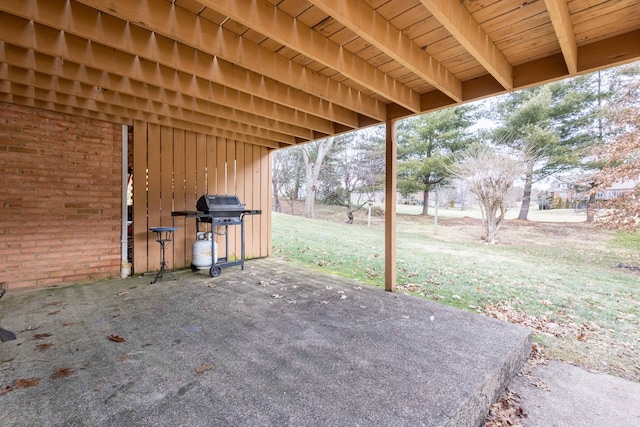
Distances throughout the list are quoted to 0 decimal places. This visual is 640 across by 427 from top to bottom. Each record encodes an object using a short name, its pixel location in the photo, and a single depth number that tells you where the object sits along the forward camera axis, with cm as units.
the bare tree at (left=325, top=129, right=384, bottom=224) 1304
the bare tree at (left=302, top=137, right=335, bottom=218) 1405
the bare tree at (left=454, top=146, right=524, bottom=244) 744
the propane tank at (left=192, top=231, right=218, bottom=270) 448
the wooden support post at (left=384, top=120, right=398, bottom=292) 387
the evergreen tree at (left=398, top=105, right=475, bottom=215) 1201
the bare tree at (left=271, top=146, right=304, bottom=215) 1565
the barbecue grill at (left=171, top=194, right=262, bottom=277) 428
